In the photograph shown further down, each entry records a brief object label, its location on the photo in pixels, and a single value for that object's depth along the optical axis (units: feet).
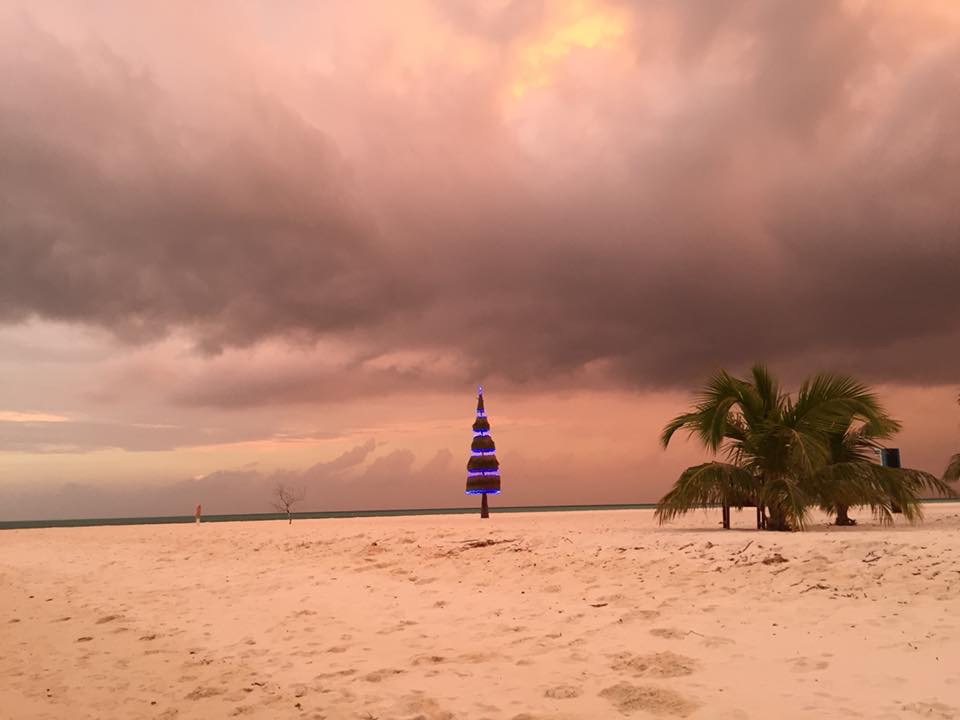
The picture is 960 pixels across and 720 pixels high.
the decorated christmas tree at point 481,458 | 99.45
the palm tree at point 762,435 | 47.19
